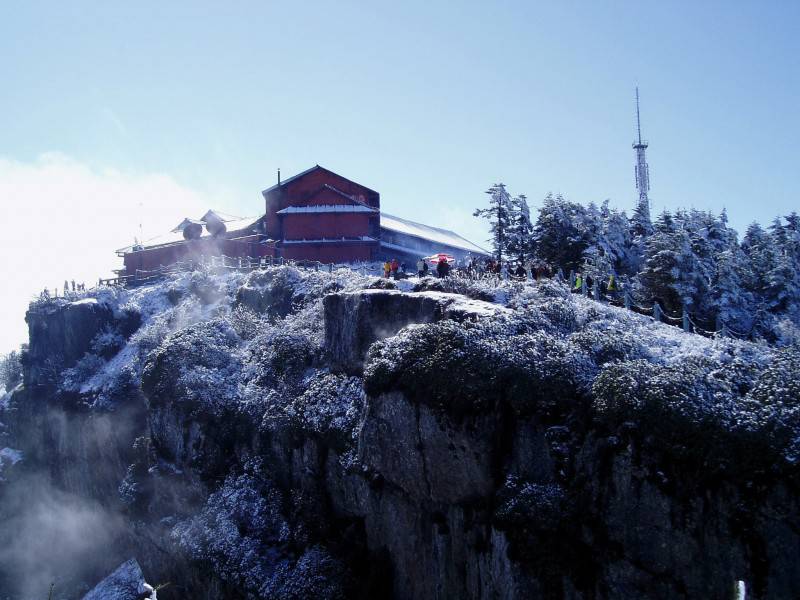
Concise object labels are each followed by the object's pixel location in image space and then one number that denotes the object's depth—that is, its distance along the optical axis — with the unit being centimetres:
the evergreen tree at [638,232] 4244
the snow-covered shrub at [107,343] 4694
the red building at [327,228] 5184
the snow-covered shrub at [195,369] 3291
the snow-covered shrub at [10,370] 6475
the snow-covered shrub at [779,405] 1664
